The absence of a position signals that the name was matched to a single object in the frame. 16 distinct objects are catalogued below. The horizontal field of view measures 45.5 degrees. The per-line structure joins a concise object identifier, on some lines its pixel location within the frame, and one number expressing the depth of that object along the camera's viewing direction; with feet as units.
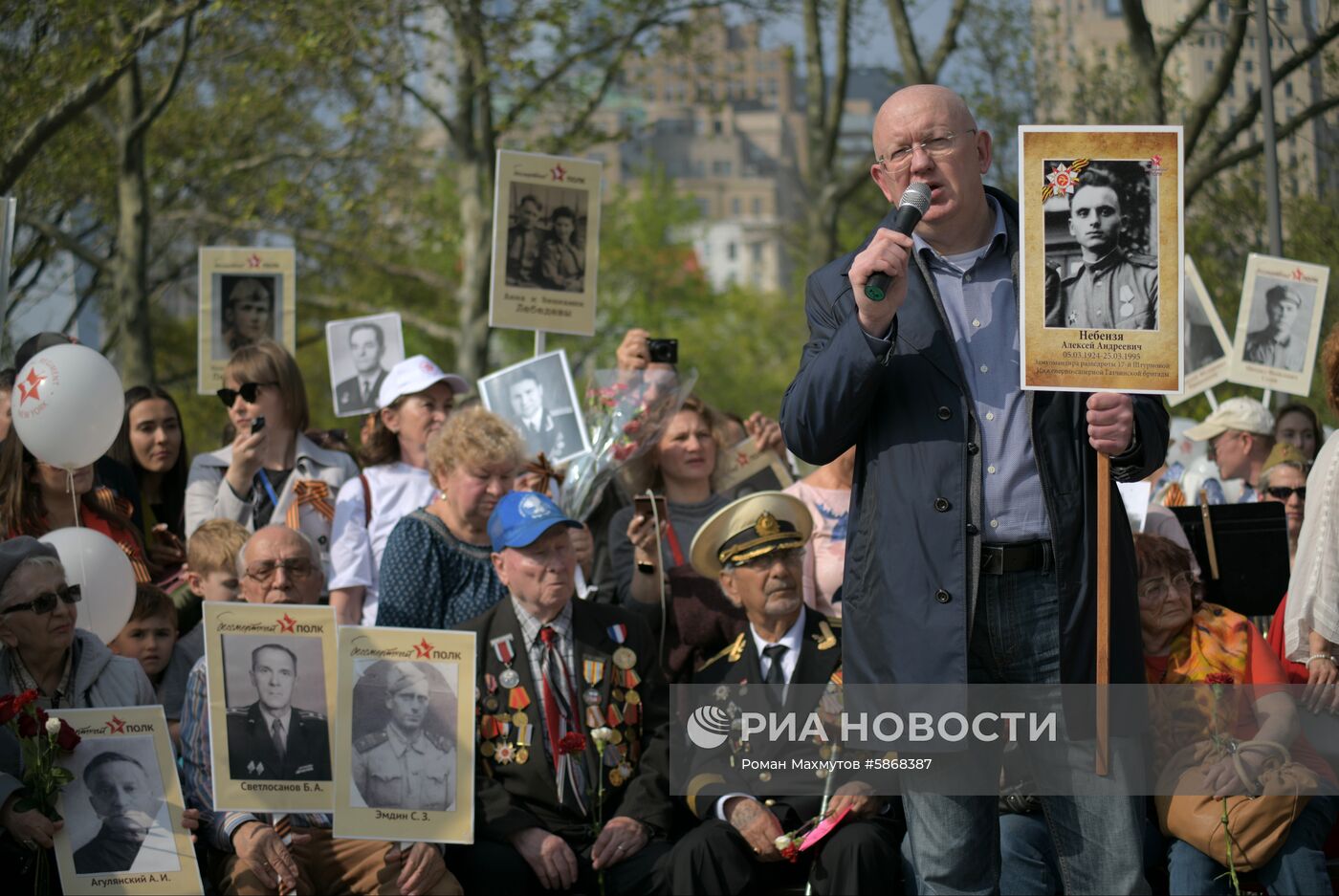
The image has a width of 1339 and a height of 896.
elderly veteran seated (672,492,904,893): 18.11
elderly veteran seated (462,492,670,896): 18.53
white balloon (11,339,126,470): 21.09
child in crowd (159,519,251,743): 21.07
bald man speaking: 11.96
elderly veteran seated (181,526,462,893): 17.83
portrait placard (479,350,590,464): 25.77
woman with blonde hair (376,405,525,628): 20.70
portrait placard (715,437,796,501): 25.93
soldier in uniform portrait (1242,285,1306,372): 30.55
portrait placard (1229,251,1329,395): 30.50
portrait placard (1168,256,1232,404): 31.30
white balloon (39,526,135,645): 19.38
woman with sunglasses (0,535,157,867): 17.56
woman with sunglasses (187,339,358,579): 24.20
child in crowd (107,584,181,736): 20.88
